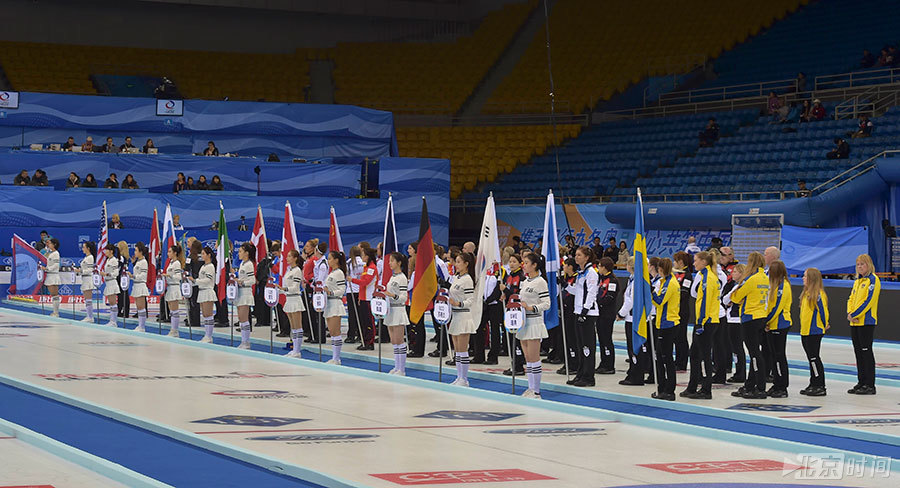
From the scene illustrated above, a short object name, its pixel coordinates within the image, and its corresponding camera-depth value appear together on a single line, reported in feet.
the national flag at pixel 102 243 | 74.38
